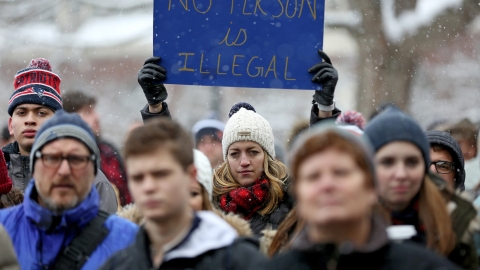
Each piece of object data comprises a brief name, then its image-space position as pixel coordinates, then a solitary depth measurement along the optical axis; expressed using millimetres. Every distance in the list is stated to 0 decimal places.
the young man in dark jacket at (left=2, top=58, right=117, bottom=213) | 12352
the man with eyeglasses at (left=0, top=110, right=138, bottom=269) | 8883
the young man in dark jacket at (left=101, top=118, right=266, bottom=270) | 7508
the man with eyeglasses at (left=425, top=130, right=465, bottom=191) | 12125
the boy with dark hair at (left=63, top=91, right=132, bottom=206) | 16875
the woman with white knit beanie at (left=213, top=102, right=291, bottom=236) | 11648
